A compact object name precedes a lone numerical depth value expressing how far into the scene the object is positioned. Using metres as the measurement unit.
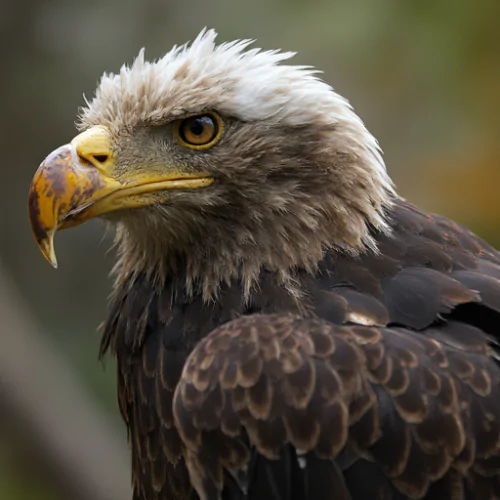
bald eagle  6.06
